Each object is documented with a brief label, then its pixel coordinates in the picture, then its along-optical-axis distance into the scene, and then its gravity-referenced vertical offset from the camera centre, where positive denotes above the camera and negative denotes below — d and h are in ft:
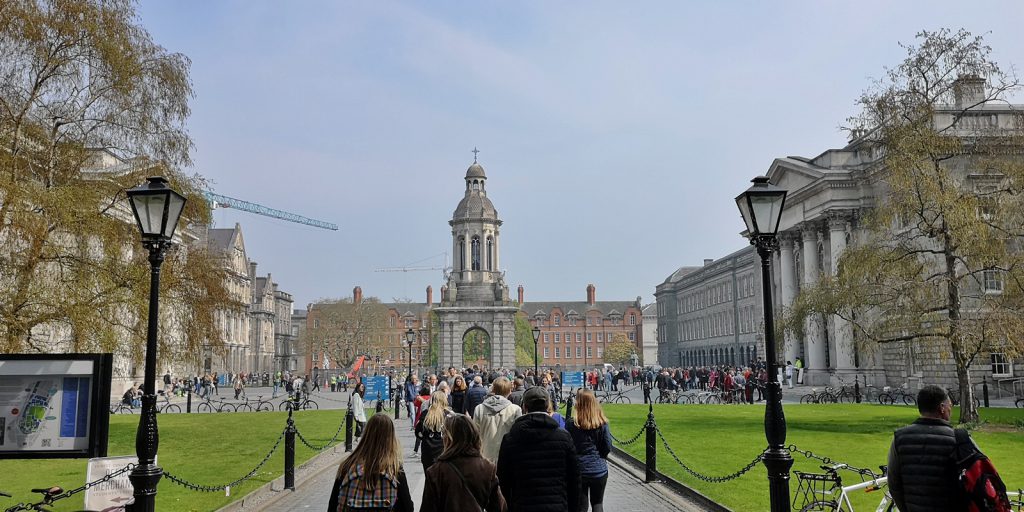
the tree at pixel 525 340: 413.39 +9.17
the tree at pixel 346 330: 289.94 +10.55
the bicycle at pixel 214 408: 124.99 -7.27
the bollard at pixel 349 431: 66.39 -5.65
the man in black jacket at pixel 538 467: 21.04 -2.78
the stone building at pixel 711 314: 302.04 +17.22
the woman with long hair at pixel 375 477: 18.16 -2.56
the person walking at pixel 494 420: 28.76 -2.14
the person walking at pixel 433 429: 34.30 -2.88
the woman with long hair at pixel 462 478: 18.60 -2.68
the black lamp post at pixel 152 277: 27.04 +3.05
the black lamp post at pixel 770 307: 27.32 +1.70
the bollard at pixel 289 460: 46.09 -5.55
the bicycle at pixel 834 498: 28.68 -4.86
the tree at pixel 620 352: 434.30 +2.65
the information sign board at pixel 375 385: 110.83 -3.53
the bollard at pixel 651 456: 48.57 -5.80
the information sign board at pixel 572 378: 136.91 -3.40
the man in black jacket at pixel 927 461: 18.54 -2.46
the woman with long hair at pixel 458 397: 52.31 -2.42
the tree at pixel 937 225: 74.49 +11.72
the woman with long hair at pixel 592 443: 27.37 -2.83
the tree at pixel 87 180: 61.11 +14.95
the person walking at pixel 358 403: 71.20 -3.71
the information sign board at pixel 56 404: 32.53 -1.56
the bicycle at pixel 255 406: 125.90 -7.30
